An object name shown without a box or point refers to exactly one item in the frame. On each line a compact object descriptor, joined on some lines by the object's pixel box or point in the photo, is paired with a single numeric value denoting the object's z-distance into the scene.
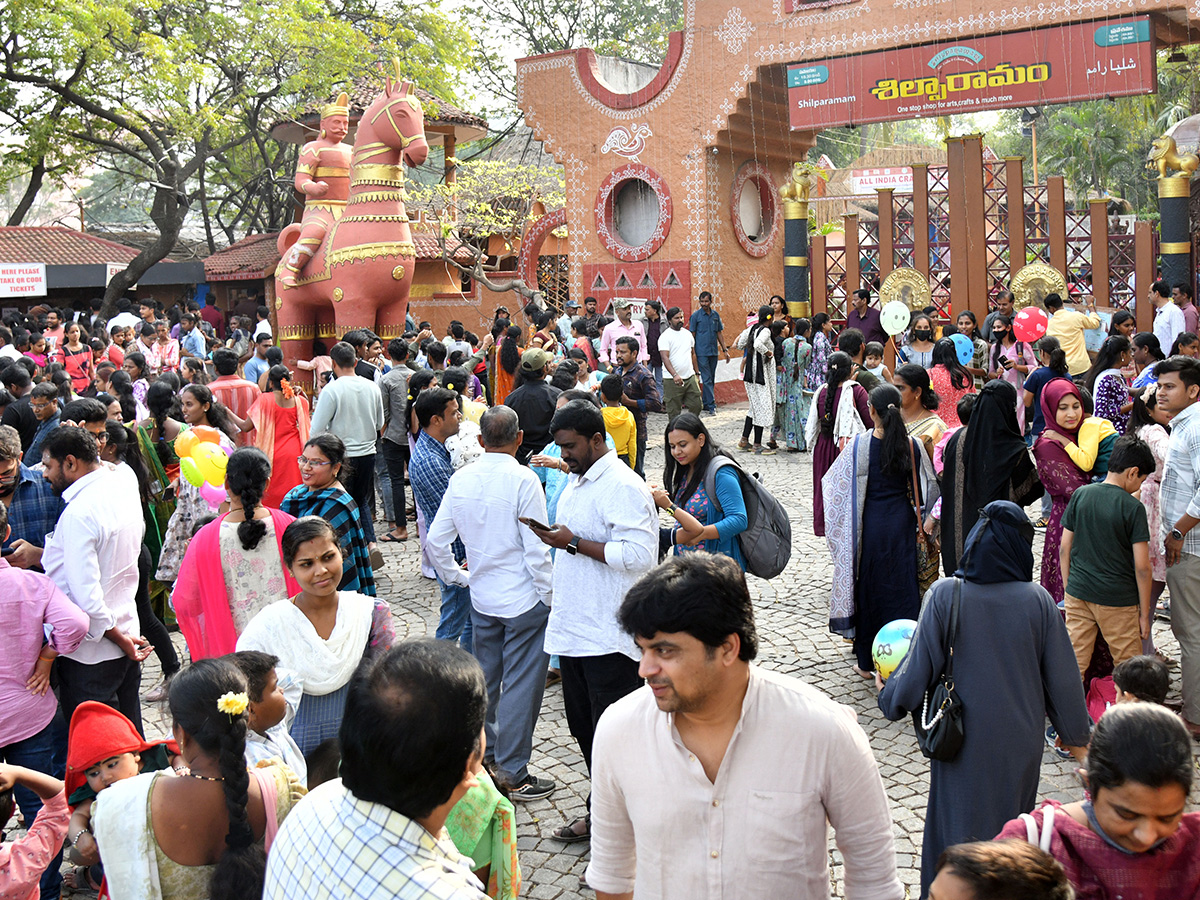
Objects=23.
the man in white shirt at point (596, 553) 4.14
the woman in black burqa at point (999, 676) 3.23
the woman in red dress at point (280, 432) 7.43
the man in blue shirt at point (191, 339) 14.40
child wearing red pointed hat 3.14
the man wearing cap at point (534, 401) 7.32
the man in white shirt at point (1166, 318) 12.14
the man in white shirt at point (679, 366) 12.70
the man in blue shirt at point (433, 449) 5.96
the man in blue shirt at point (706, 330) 15.20
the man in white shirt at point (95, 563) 4.27
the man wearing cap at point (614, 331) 13.29
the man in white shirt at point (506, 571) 4.65
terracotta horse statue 12.74
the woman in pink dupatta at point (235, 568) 4.25
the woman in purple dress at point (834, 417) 7.04
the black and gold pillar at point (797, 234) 17.47
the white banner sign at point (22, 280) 22.95
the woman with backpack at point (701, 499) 4.87
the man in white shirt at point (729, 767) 2.24
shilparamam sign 14.03
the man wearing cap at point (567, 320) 15.45
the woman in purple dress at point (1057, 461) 5.73
